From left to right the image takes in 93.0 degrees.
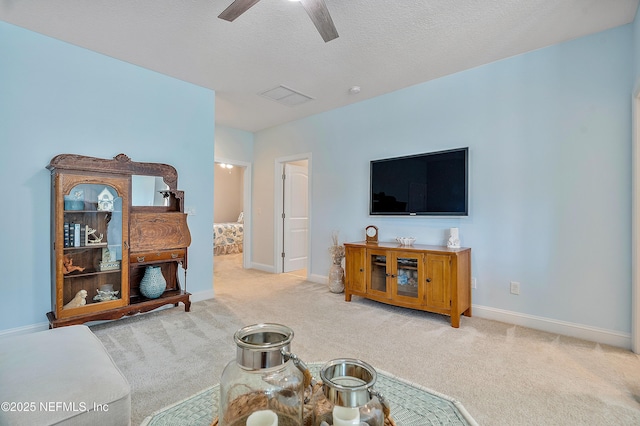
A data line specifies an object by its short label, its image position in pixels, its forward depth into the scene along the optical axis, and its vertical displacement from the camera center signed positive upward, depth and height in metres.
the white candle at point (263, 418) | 0.72 -0.49
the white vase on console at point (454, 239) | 3.20 -0.28
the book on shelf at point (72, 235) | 2.70 -0.21
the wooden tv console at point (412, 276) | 2.92 -0.68
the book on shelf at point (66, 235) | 2.65 -0.20
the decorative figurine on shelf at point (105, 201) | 2.87 +0.11
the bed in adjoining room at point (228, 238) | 7.39 -0.65
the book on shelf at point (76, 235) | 2.73 -0.21
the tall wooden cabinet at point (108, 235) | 2.63 -0.23
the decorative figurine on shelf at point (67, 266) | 2.64 -0.47
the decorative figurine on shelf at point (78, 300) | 2.65 -0.79
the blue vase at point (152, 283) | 3.13 -0.74
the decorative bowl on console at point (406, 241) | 3.52 -0.33
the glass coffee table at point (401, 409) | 0.90 -0.63
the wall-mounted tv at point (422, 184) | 3.24 +0.33
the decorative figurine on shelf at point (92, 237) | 2.82 -0.24
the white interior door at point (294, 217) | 5.45 -0.09
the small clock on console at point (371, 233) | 3.80 -0.26
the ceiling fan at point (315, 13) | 1.82 +1.24
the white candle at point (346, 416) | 0.68 -0.46
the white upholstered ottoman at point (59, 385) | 0.95 -0.60
